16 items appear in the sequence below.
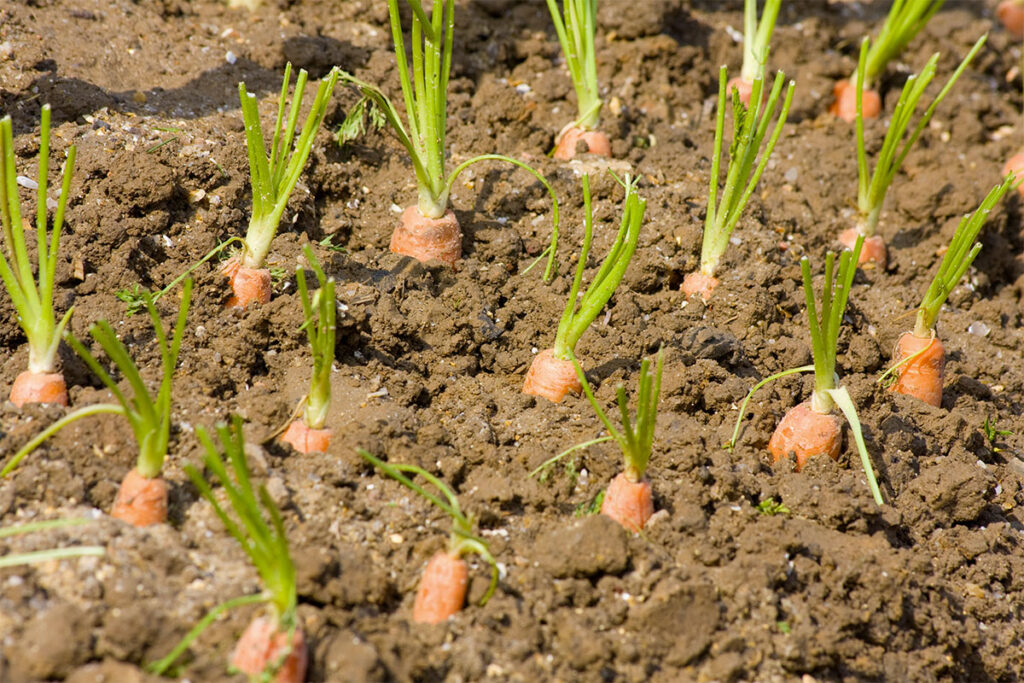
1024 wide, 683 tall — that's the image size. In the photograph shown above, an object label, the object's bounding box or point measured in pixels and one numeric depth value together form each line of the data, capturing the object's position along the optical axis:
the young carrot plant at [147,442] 3.64
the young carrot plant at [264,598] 3.22
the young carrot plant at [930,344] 4.89
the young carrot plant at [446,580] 3.67
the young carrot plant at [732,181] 5.27
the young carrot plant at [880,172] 5.77
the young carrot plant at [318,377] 3.90
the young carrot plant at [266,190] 4.65
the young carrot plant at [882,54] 7.23
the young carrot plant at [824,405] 4.20
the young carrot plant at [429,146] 5.16
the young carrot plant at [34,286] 3.97
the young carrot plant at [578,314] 4.46
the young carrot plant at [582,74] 6.24
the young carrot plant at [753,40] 6.89
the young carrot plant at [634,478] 3.88
